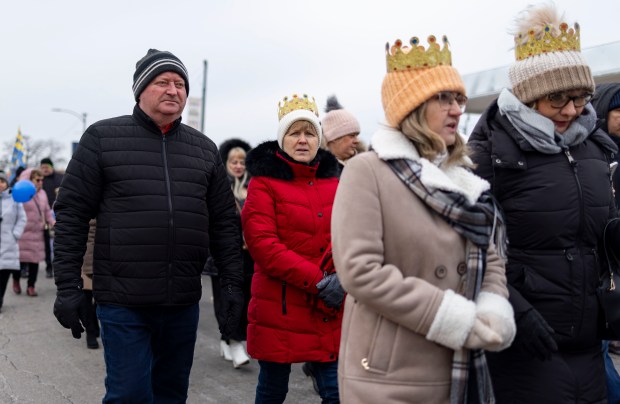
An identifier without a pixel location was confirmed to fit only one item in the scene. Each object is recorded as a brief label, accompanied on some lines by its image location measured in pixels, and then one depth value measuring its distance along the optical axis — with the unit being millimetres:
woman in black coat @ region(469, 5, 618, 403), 2586
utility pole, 22553
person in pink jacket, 9812
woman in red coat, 3467
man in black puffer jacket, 3141
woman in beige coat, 2059
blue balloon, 9250
